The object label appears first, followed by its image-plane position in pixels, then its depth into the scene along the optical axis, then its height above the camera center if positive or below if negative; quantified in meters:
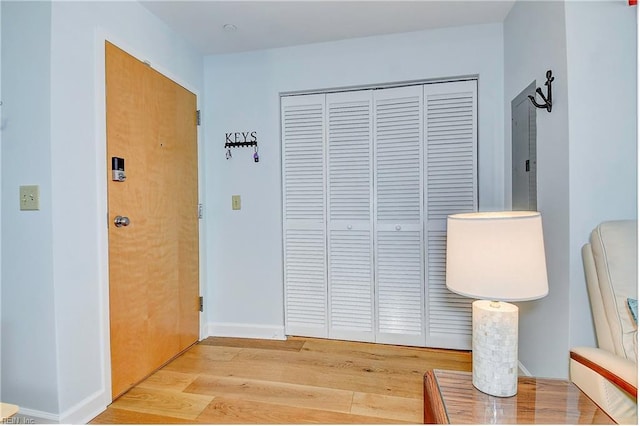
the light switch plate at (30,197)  1.48 +0.06
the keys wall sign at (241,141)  2.59 +0.52
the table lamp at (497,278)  0.99 -0.22
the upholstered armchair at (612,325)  1.03 -0.43
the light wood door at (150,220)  1.81 -0.07
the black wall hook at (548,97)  1.56 +0.51
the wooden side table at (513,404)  0.92 -0.59
